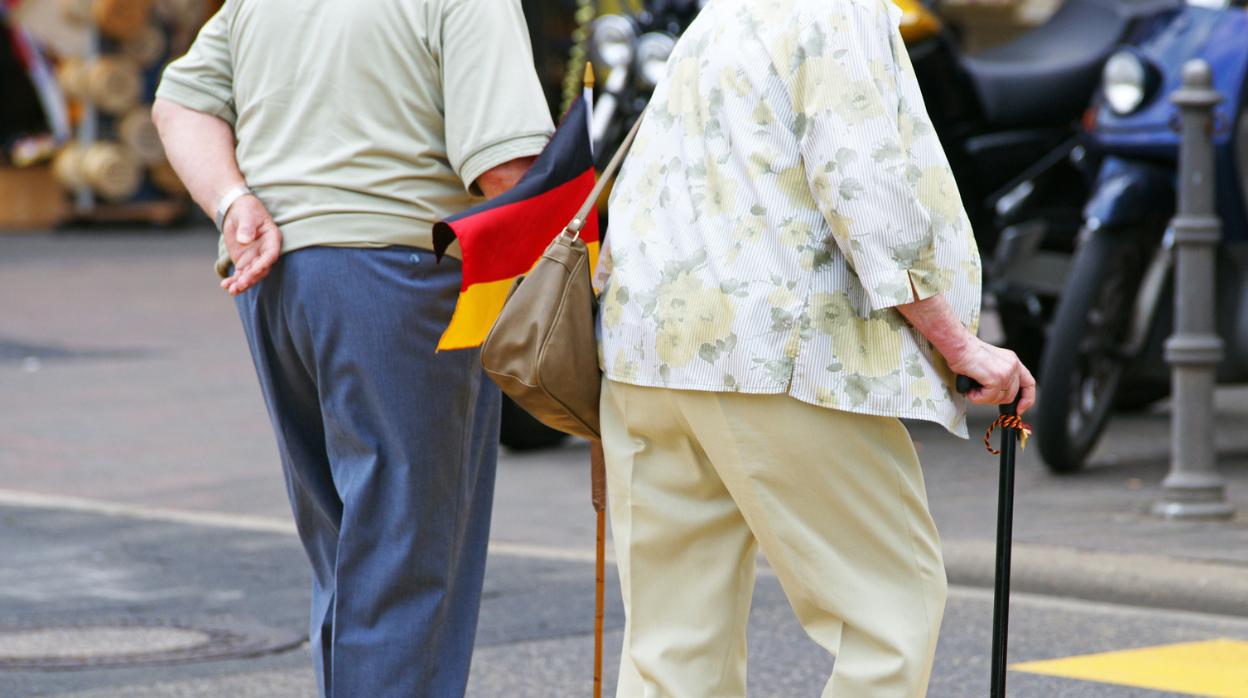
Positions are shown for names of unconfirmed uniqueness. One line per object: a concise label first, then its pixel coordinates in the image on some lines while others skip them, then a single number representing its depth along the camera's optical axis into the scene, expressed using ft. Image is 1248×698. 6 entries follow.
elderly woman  18.47
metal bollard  43.29
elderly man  21.38
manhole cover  32.91
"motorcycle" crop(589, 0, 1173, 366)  53.57
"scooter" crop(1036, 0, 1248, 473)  47.57
